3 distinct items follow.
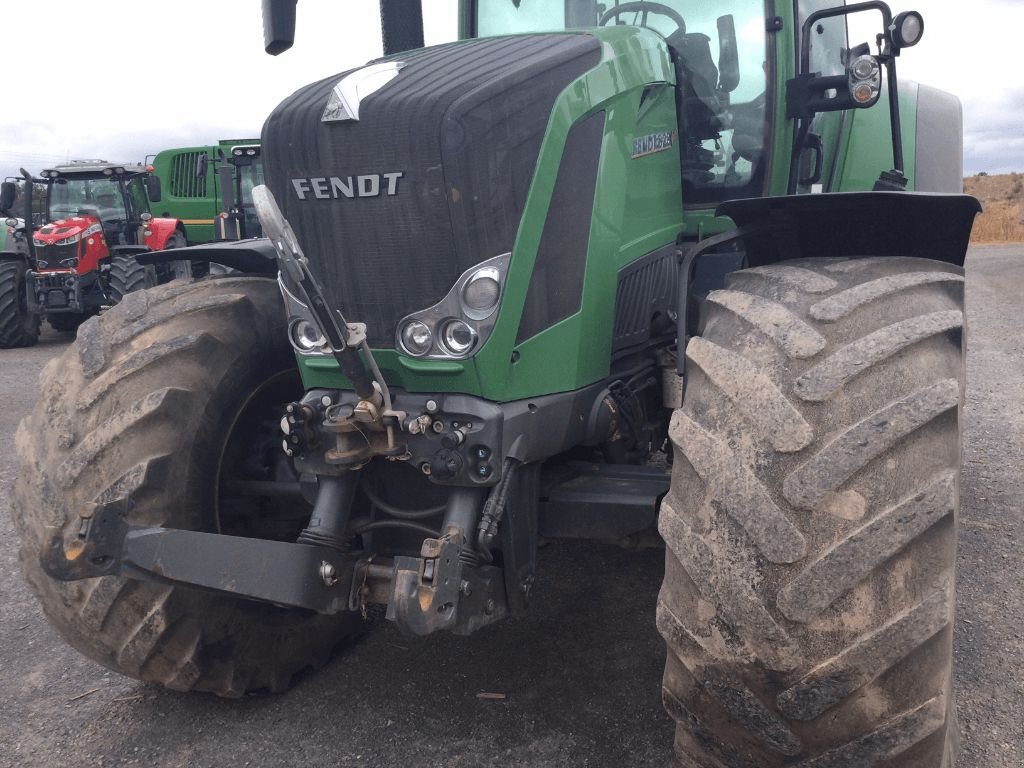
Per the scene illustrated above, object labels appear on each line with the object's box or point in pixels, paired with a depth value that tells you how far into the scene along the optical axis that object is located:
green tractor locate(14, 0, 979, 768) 1.97
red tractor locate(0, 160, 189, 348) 12.92
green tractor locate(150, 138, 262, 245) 18.03
